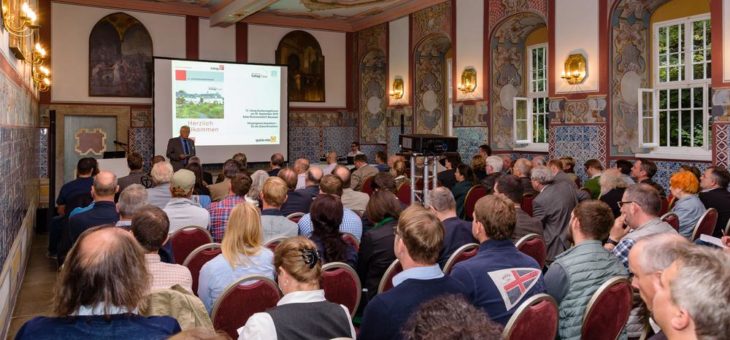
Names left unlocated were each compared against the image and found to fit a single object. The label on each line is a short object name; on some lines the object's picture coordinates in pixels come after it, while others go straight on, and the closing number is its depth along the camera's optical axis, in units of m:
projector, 8.78
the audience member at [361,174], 9.96
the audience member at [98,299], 1.91
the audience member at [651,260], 1.93
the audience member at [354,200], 6.62
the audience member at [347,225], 4.81
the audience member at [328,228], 4.07
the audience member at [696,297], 1.51
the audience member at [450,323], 1.20
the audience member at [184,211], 4.97
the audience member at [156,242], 2.99
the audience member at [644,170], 7.89
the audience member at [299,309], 2.30
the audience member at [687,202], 5.68
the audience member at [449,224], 4.45
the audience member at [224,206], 5.25
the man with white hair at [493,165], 8.99
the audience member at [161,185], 6.19
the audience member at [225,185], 7.33
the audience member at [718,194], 6.07
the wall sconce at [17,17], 5.00
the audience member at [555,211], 5.94
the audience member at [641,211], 4.12
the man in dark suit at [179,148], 12.05
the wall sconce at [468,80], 13.34
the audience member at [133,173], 7.73
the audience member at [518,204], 4.91
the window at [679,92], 9.90
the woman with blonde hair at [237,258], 3.43
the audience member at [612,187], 6.25
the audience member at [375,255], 4.09
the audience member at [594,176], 7.98
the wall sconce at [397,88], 15.80
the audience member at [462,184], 7.73
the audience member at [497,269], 2.94
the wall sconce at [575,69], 10.81
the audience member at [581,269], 3.16
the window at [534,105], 12.77
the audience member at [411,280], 2.47
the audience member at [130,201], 4.12
